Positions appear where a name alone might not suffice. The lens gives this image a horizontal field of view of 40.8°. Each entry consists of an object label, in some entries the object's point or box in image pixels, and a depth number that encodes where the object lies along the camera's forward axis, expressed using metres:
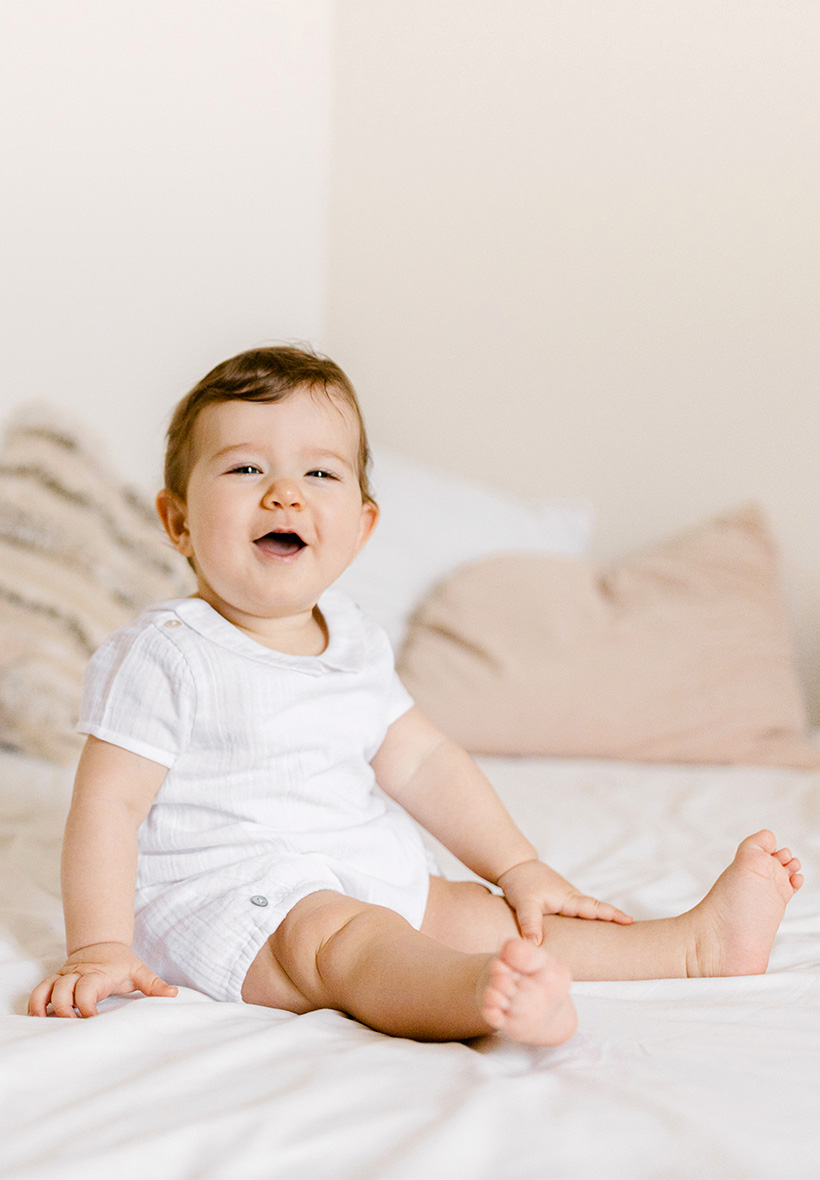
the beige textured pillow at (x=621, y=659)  1.57
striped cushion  1.45
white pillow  1.78
